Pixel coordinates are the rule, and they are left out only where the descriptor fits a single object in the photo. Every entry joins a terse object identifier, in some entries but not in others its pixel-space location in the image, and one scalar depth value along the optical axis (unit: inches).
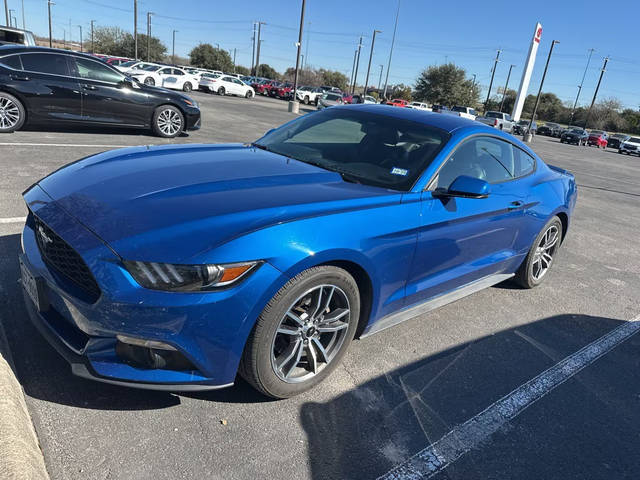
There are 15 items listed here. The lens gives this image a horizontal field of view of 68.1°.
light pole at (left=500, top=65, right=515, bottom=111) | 3079.5
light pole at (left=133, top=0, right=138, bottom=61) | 1663.6
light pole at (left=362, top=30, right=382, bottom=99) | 2080.8
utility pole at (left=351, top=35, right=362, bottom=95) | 2551.7
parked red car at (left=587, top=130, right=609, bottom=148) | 1665.8
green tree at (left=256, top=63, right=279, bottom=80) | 3866.6
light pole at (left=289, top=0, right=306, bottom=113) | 1012.5
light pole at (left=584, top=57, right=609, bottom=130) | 2598.4
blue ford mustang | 82.2
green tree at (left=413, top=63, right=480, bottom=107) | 2551.7
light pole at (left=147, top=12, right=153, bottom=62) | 2351.1
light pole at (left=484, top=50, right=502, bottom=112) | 2883.6
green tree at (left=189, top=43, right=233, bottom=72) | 3065.9
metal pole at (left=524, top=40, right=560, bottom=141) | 1446.9
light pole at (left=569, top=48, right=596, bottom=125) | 3100.4
